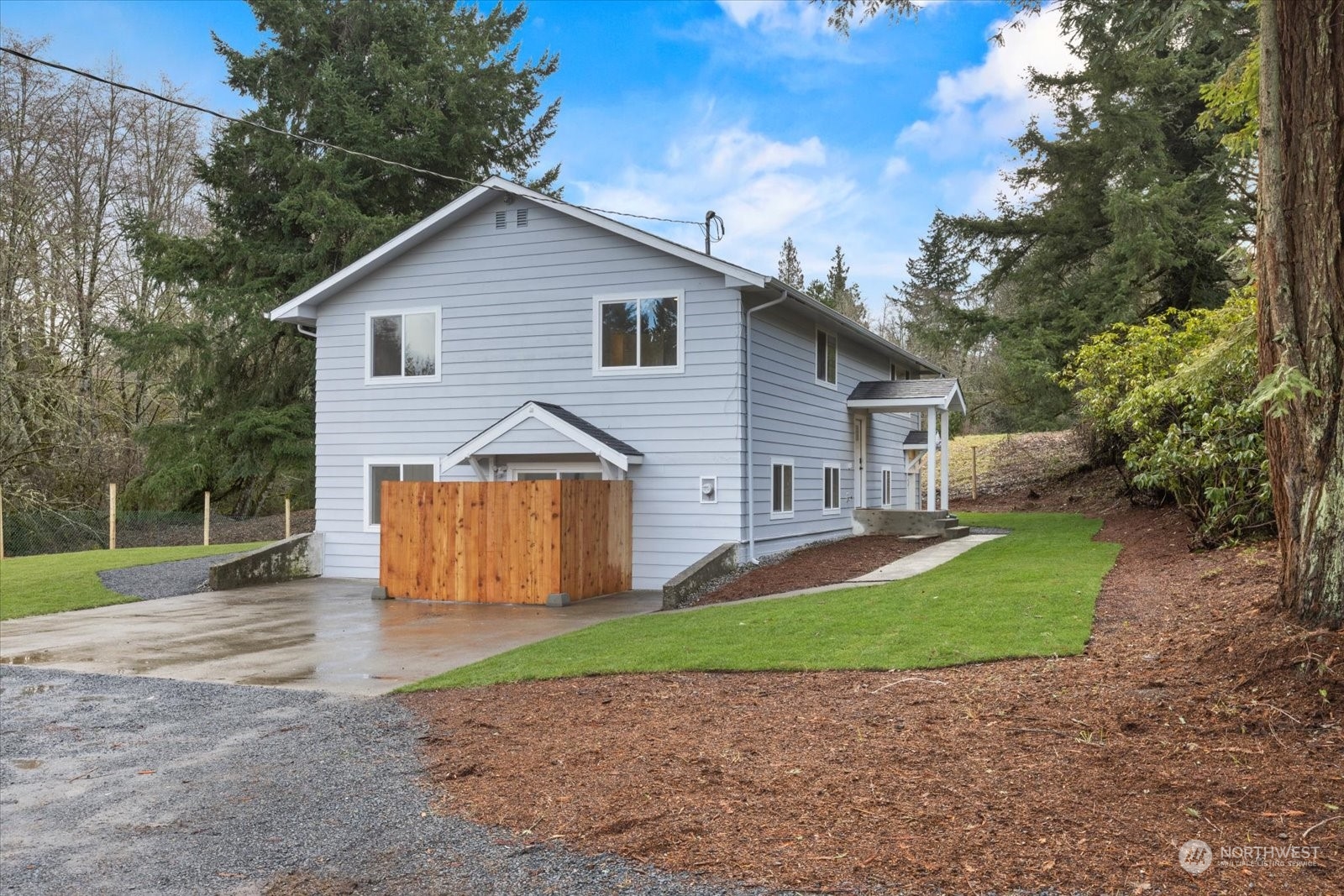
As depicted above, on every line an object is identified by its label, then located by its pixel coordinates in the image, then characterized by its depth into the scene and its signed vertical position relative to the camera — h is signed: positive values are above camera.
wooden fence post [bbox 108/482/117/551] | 20.95 -0.79
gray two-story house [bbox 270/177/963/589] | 14.68 +1.75
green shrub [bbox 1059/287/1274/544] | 11.15 +0.75
